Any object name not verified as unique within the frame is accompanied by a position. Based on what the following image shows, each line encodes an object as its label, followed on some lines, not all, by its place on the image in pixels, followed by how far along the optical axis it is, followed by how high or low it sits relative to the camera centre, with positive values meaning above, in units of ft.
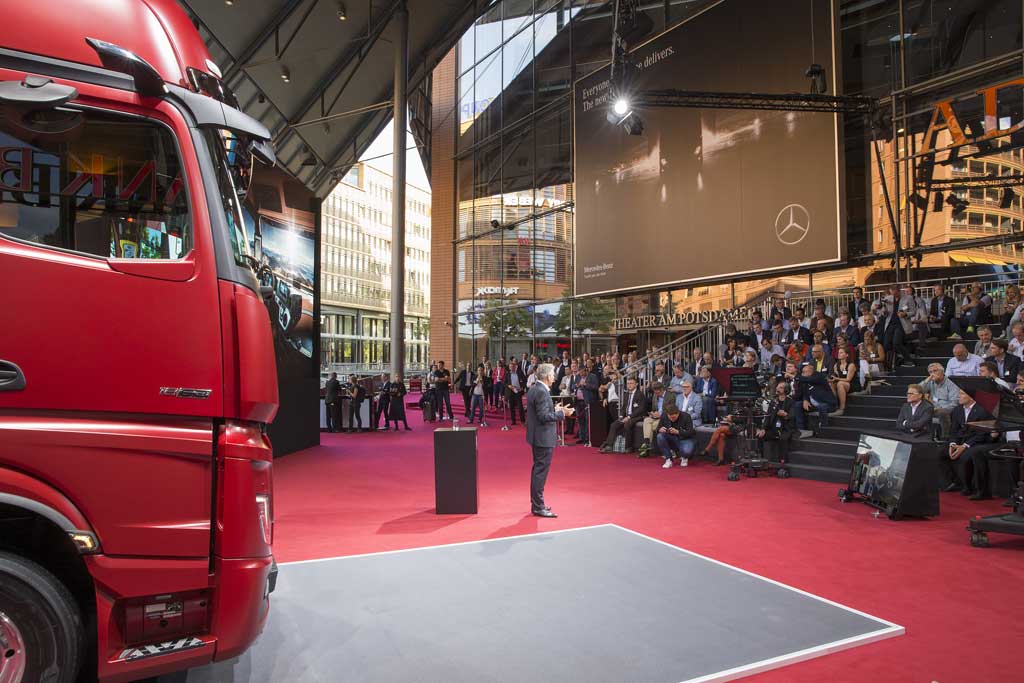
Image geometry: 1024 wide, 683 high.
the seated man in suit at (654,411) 39.04 -2.39
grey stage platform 11.32 -5.07
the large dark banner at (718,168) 45.27 +16.40
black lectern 24.54 -3.89
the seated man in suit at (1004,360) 28.94 +0.43
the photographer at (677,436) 36.04 -3.58
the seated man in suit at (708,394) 38.55 -1.33
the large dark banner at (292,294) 38.04 +5.08
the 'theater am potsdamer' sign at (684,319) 52.54 +4.63
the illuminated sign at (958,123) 39.02 +15.83
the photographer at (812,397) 34.14 -1.37
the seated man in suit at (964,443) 26.25 -2.99
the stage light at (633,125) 44.22 +16.89
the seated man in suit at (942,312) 39.14 +3.57
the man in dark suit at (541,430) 23.68 -2.08
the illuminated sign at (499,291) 81.12 +10.64
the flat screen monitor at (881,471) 22.59 -3.66
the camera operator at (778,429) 32.89 -2.94
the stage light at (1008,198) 41.01 +10.80
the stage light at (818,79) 43.42 +19.84
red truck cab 8.34 +0.11
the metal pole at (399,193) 67.10 +19.30
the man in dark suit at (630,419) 41.70 -2.98
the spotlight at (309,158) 81.05 +27.07
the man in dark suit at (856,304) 44.27 +4.62
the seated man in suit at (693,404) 38.52 -1.94
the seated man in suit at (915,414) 27.78 -1.87
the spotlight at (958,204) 43.11 +10.97
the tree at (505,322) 78.59 +6.45
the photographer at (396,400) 58.34 -2.38
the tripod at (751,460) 31.60 -4.34
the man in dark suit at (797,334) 41.11 +2.36
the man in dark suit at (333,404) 55.42 -2.55
